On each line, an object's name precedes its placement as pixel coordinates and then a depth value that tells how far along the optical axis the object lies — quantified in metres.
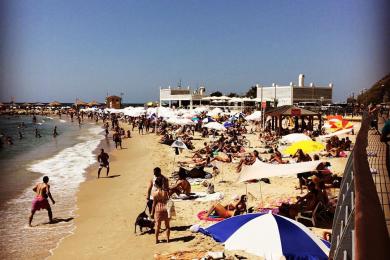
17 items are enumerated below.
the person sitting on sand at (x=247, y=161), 13.47
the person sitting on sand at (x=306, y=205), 7.89
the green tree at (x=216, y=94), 73.10
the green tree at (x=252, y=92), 72.25
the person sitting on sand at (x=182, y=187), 10.41
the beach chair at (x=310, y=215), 7.68
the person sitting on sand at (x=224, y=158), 15.76
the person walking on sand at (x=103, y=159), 14.95
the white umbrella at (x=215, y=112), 36.19
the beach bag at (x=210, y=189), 10.79
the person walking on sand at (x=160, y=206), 7.09
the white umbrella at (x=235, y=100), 42.75
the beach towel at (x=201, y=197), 10.23
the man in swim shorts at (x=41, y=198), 9.05
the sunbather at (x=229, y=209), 8.21
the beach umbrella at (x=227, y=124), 25.13
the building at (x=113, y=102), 74.12
